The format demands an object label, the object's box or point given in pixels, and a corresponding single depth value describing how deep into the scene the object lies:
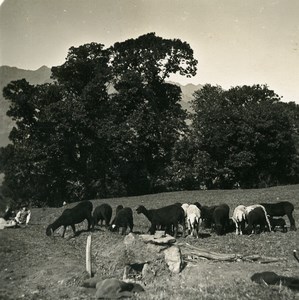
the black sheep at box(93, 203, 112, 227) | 26.31
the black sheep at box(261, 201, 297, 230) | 24.22
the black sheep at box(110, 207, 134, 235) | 22.94
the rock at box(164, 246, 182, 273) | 14.46
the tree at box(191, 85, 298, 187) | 48.50
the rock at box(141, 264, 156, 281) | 14.35
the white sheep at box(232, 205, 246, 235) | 22.19
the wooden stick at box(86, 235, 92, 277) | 15.05
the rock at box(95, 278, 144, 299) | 12.58
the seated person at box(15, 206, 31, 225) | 30.20
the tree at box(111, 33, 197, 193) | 43.56
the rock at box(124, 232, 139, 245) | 16.14
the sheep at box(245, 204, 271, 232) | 22.56
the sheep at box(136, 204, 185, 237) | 21.85
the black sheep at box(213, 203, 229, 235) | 22.58
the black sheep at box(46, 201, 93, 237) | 23.36
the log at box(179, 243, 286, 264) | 15.28
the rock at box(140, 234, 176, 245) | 15.82
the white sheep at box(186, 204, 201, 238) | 21.50
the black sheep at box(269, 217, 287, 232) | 22.91
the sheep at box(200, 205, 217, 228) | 25.06
